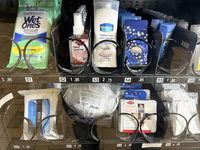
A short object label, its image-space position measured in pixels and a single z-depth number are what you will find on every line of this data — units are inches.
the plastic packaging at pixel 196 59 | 24.7
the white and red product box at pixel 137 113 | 31.0
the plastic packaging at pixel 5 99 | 30.3
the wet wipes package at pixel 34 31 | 24.4
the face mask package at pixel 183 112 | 29.8
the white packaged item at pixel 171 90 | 33.0
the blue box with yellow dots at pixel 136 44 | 24.8
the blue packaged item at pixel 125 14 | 29.7
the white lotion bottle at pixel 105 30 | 23.4
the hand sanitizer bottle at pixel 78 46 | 22.3
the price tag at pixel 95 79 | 24.0
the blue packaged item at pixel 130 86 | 37.1
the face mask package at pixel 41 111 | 30.8
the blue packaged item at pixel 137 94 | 34.0
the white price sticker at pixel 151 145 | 30.1
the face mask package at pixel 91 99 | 29.1
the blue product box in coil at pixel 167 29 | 24.8
